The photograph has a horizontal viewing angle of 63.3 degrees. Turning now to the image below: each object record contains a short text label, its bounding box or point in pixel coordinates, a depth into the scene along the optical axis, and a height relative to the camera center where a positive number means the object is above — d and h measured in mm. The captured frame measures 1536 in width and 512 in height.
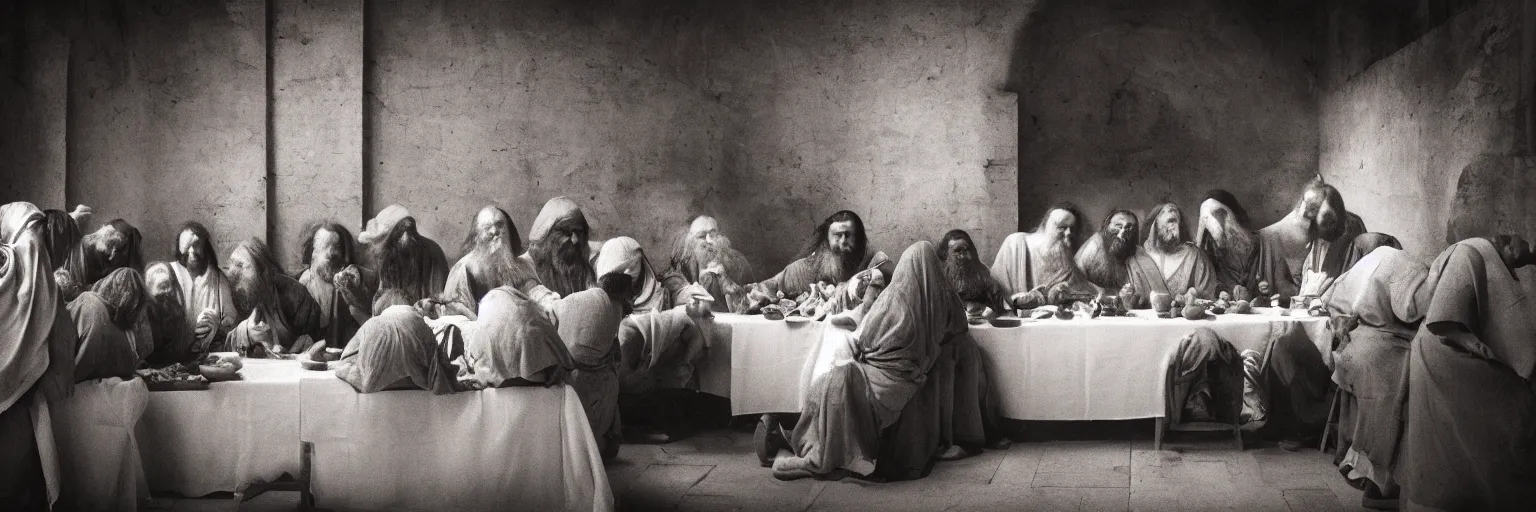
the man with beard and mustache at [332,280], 8008 -159
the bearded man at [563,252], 8516 +36
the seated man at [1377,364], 5828 -506
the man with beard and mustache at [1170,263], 8359 -24
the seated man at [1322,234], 8109 +179
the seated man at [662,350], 7441 -554
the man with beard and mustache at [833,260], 8570 -13
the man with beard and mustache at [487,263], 8453 -43
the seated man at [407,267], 8398 -71
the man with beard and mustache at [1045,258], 8375 +8
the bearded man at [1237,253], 8617 +48
